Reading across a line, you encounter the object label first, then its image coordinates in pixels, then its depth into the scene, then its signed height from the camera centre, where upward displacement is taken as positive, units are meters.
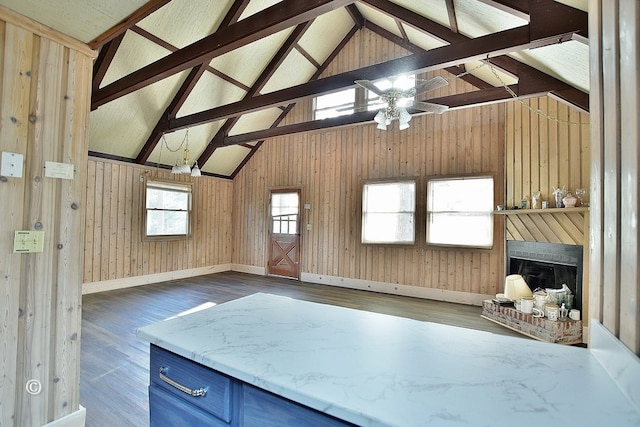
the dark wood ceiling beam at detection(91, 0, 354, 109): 2.58 +1.86
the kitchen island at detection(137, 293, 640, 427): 0.66 -0.43
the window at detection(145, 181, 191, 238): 6.35 +0.19
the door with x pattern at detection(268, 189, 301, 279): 7.14 -0.37
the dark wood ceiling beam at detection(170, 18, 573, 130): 2.56 +1.75
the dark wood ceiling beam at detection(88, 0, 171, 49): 1.80 +1.25
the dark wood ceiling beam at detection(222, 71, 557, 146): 3.35 +1.78
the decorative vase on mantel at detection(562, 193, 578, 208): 3.83 +0.30
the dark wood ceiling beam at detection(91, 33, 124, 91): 4.09 +2.26
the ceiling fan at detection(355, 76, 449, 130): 3.17 +1.45
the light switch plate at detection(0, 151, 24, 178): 1.62 +0.29
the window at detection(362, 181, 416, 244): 5.79 +0.18
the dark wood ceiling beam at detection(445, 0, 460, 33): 3.32 +2.50
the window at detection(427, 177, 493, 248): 5.06 +0.18
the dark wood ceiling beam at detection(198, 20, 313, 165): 5.67 +2.98
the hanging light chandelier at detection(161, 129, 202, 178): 5.54 +1.34
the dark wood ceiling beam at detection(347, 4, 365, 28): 5.83 +4.25
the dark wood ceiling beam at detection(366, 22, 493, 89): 5.05 +3.41
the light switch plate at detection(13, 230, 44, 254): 1.67 -0.15
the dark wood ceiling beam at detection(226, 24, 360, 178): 6.44 +3.58
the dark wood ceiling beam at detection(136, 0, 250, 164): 4.61 +2.23
